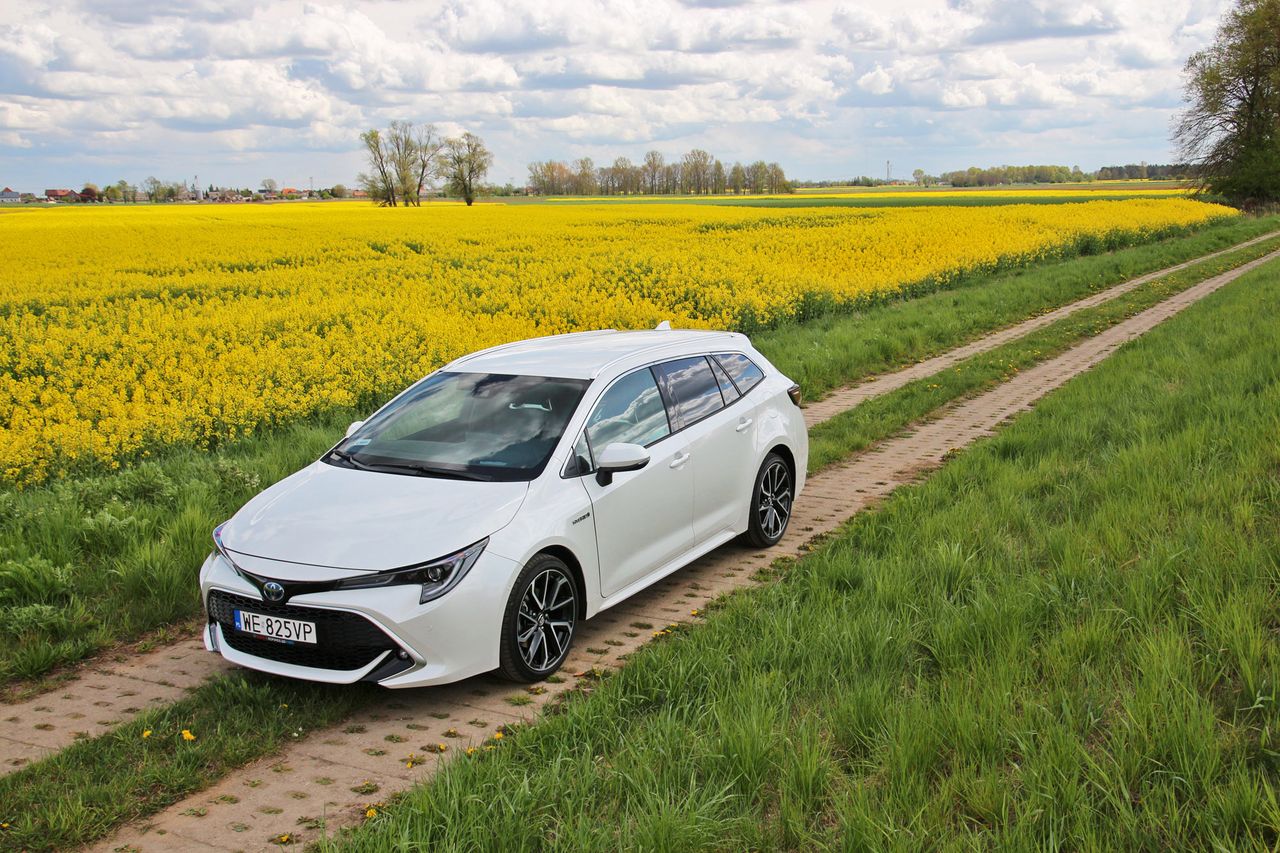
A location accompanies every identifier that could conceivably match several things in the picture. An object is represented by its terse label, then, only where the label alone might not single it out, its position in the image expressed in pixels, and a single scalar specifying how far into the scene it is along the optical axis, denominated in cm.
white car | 448
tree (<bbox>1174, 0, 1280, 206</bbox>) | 6341
